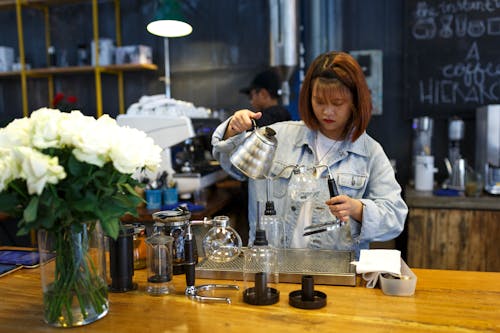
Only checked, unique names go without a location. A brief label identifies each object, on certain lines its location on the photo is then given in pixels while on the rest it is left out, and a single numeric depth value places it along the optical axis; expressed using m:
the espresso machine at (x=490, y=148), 3.32
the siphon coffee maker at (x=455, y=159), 3.47
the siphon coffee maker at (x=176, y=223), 1.54
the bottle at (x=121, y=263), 1.47
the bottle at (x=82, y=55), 4.68
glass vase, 1.20
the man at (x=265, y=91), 3.78
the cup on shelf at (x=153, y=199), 2.98
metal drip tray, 1.50
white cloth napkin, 1.47
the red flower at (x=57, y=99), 4.64
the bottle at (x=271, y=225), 1.54
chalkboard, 3.78
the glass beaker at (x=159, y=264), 1.46
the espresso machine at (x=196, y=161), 3.28
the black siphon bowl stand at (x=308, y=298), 1.31
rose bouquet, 1.09
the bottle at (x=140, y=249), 1.64
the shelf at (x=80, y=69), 4.48
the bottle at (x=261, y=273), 1.35
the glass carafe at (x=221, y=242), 1.50
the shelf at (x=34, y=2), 4.67
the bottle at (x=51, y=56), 4.77
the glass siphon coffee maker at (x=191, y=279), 1.43
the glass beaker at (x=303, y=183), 1.55
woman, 1.80
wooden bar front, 3.16
